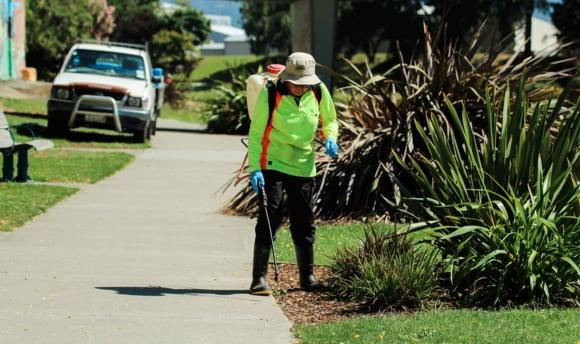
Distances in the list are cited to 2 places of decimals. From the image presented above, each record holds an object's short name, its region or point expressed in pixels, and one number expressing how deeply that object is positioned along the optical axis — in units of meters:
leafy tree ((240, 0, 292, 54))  98.50
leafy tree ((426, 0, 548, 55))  60.59
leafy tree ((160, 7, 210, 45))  90.36
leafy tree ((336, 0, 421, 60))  69.12
